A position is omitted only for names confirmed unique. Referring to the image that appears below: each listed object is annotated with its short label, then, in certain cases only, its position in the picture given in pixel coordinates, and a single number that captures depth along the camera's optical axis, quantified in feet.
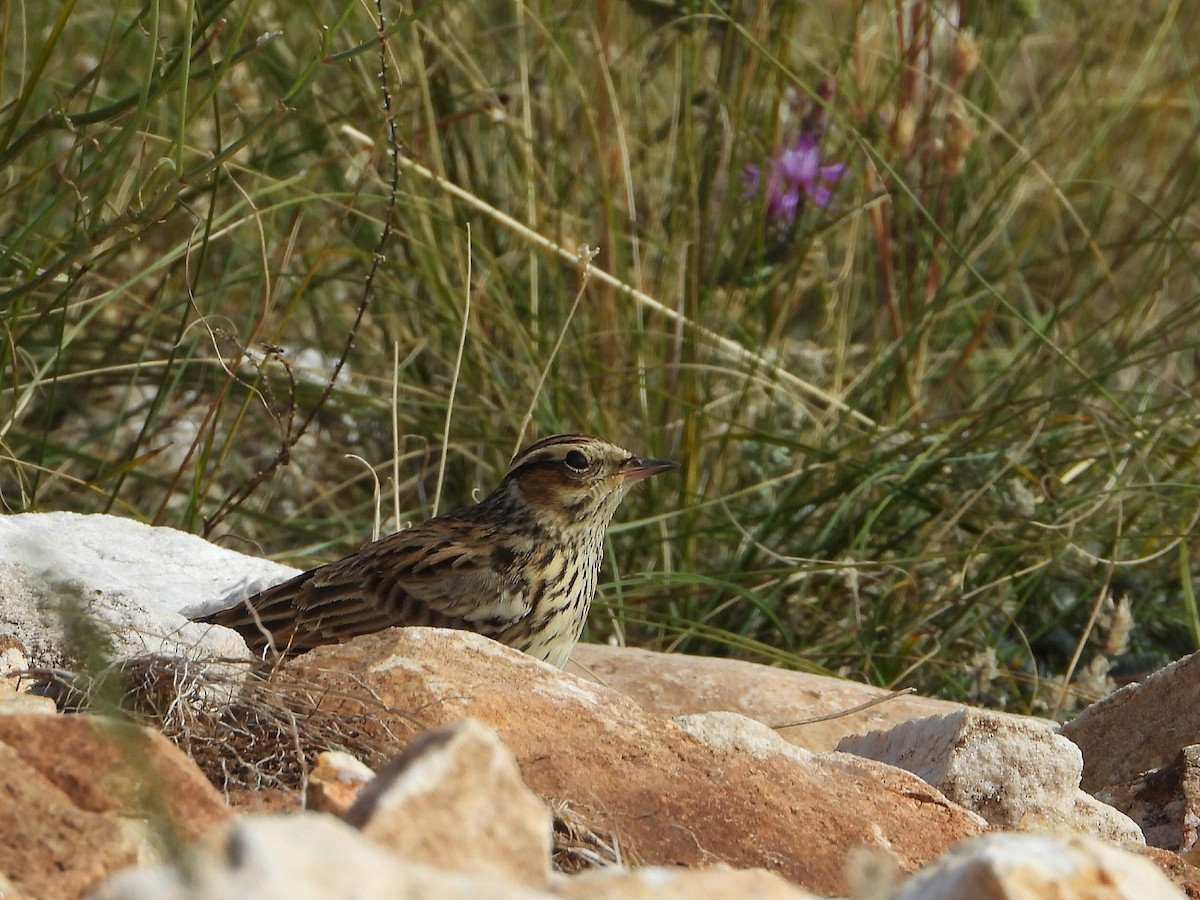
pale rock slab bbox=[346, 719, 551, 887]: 12.14
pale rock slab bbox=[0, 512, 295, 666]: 20.67
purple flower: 41.73
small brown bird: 28.76
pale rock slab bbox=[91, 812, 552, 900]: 9.19
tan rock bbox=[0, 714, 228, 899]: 13.96
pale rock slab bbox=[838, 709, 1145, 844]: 21.54
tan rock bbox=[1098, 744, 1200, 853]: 21.98
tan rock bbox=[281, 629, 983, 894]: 18.52
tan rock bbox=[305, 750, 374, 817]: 15.26
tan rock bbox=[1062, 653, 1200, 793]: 25.48
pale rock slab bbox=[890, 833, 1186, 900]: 11.99
